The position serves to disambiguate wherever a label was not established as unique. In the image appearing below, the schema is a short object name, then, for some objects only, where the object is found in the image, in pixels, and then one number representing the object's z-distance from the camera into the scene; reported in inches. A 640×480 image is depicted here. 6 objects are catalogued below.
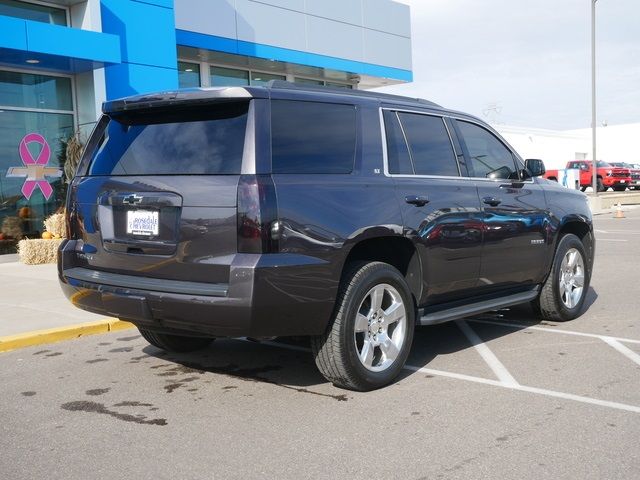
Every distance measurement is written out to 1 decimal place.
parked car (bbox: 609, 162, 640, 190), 1533.0
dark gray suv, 159.3
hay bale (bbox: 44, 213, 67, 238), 497.2
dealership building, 490.6
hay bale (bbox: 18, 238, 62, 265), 483.5
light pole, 1058.7
